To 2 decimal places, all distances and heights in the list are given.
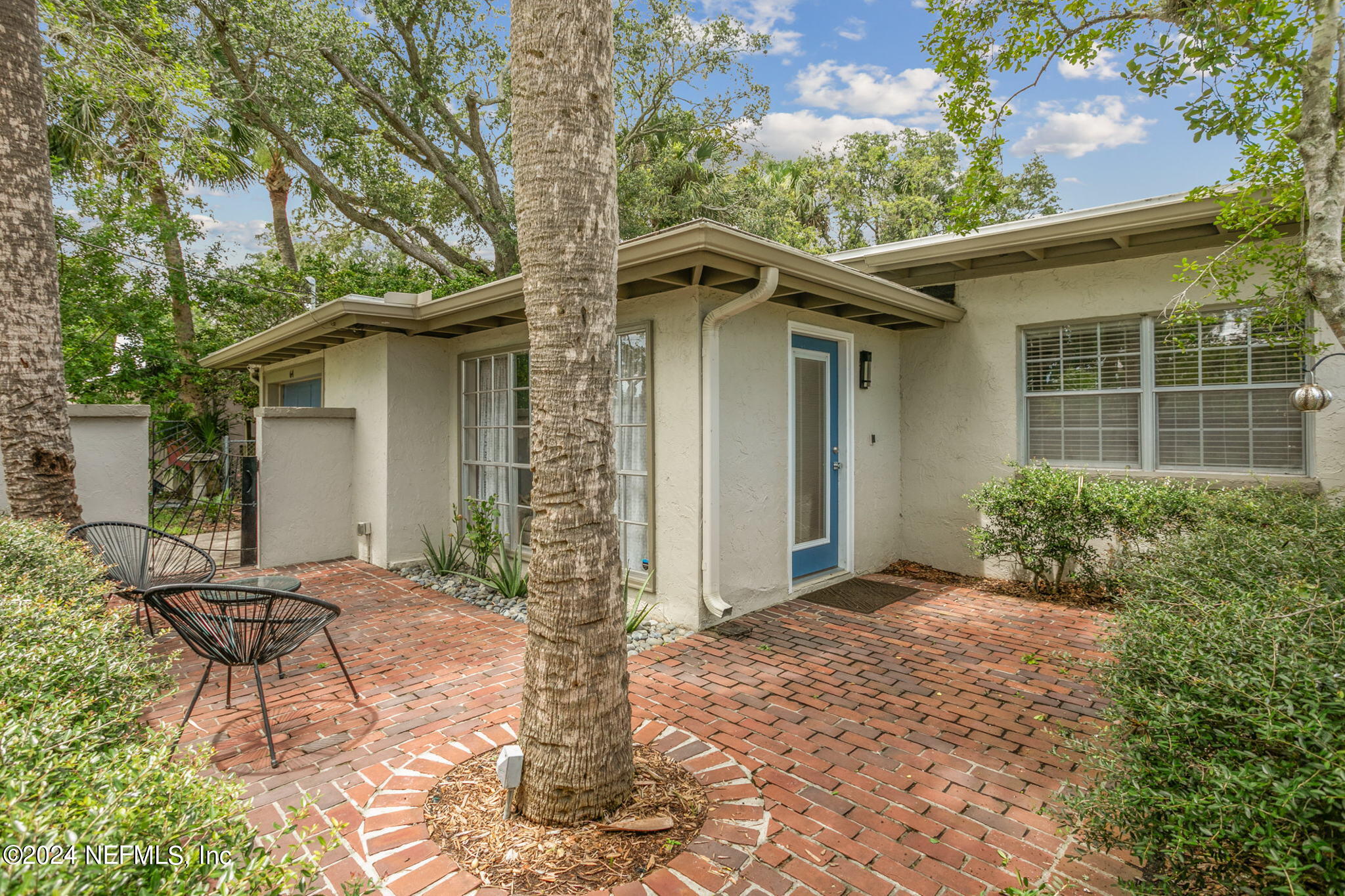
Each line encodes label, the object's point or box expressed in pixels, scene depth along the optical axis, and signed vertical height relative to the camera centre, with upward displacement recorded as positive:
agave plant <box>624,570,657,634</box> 4.66 -1.24
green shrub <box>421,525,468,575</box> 6.68 -1.14
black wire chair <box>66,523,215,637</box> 4.28 -0.72
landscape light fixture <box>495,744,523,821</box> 2.27 -1.12
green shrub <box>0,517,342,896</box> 0.93 -0.58
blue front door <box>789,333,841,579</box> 5.64 -0.07
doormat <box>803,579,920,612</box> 5.39 -1.31
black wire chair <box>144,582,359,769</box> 2.94 -0.82
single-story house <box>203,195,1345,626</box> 4.81 +0.38
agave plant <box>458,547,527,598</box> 5.68 -1.17
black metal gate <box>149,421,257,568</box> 7.12 -0.61
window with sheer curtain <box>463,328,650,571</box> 5.21 +0.05
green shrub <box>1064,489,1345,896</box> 1.24 -0.66
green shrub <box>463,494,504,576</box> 6.25 -0.84
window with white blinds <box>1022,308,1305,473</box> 5.11 +0.40
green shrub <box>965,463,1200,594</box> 5.04 -0.60
